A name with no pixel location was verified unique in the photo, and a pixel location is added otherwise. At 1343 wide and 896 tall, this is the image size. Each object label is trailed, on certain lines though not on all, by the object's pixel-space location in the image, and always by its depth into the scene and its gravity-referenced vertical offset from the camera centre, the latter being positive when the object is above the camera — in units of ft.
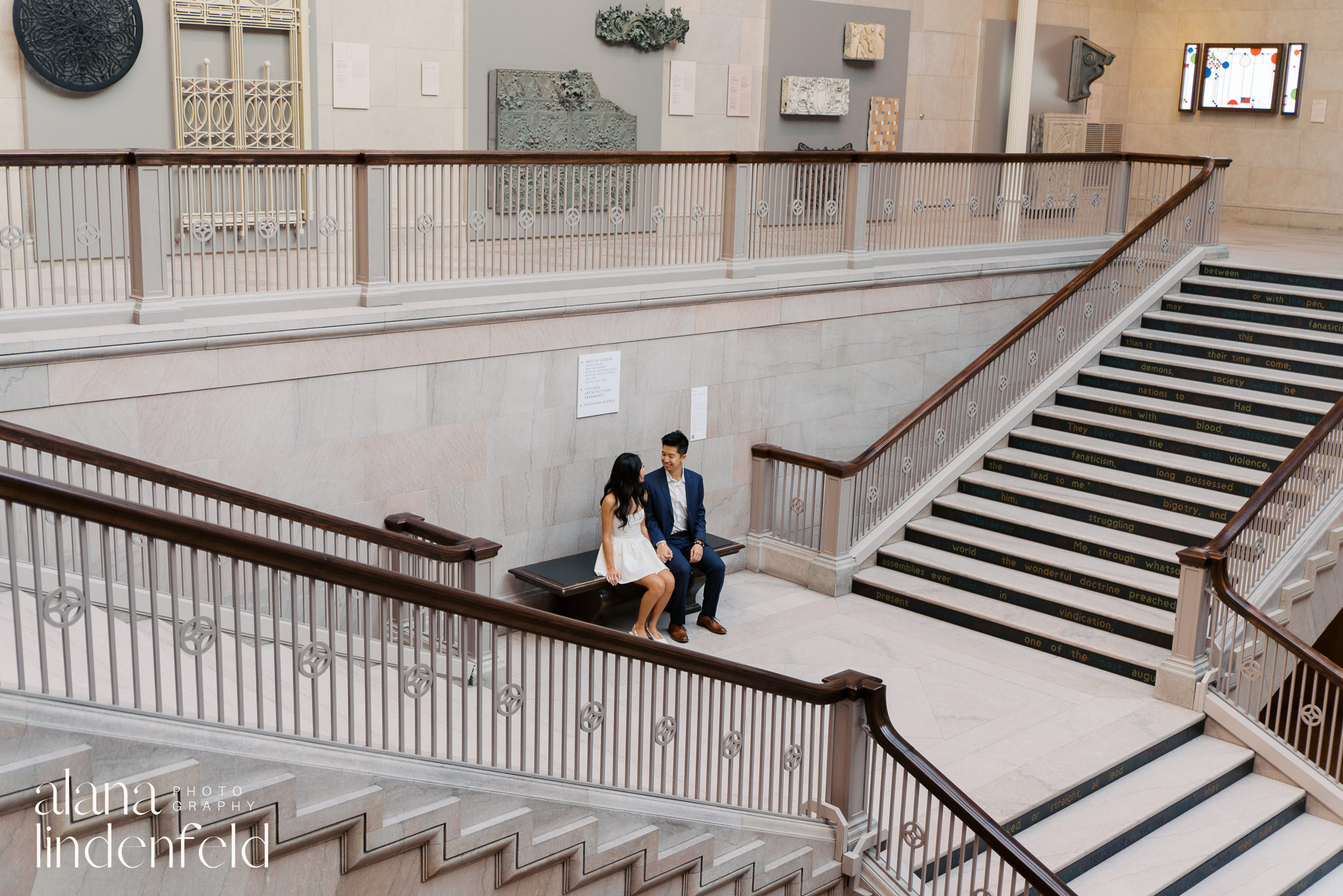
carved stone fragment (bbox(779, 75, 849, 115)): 53.36 +3.90
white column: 60.13 +5.70
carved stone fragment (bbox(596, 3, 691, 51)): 46.14 +5.64
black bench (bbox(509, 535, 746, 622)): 31.55 -9.69
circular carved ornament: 32.50 +3.20
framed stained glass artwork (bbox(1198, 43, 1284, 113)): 66.54 +6.58
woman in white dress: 31.32 -8.79
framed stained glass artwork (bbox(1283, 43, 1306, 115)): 65.67 +6.38
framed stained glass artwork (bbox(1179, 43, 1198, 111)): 69.67 +6.61
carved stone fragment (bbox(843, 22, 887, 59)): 55.26 +6.42
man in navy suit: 32.73 -8.68
